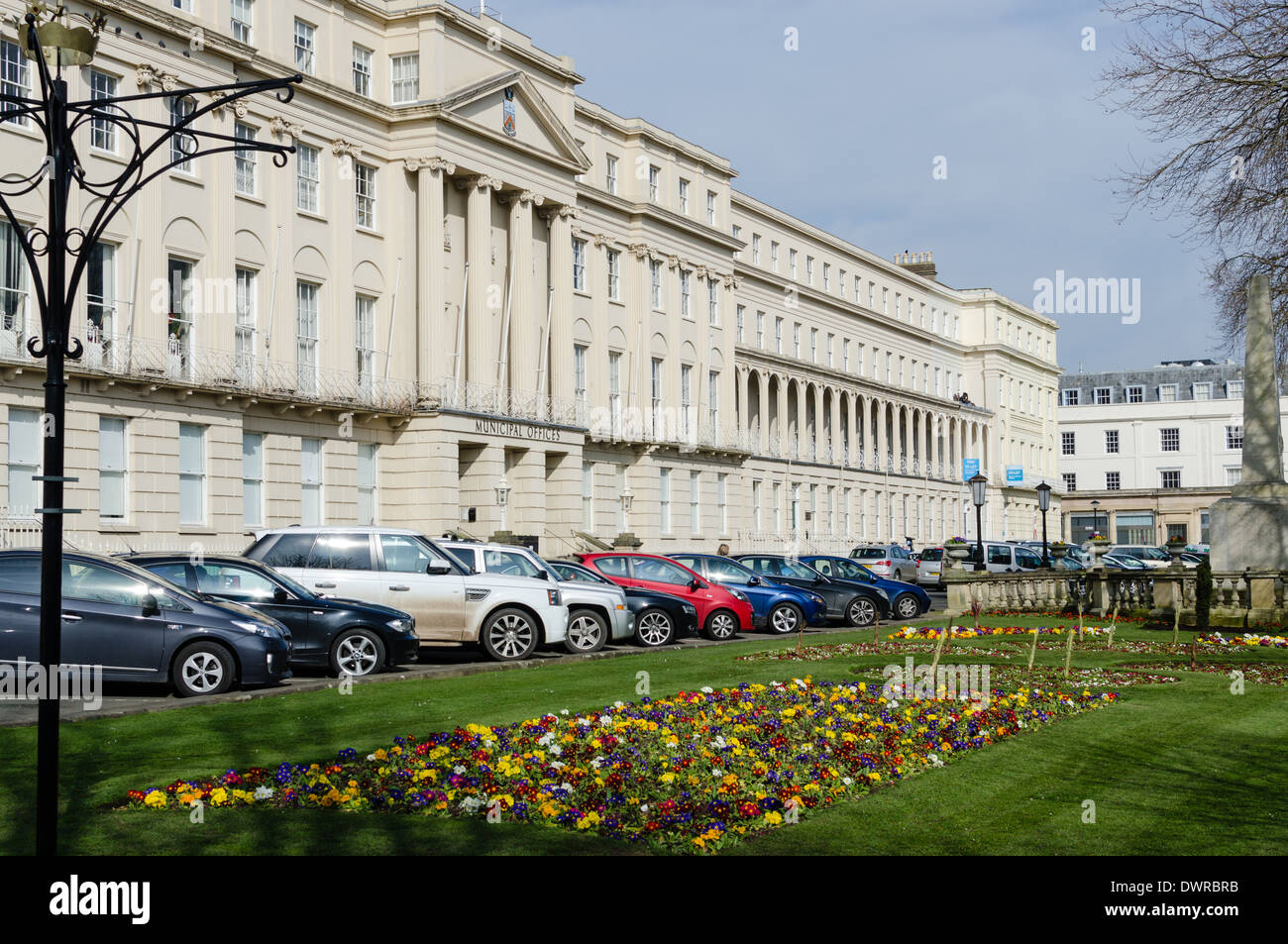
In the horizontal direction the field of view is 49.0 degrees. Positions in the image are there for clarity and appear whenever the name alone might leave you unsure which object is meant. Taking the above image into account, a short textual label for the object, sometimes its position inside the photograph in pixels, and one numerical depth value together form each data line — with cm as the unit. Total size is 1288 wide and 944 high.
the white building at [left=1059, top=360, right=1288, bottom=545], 11750
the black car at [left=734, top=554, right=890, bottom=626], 3262
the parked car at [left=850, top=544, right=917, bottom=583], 4978
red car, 2823
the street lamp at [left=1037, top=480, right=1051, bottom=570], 4794
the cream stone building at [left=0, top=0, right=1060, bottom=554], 3331
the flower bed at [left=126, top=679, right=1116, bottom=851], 927
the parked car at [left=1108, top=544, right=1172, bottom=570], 6631
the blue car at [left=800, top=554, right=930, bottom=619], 3403
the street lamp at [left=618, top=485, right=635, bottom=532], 5509
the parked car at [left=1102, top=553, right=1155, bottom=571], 5603
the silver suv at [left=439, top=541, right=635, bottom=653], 2341
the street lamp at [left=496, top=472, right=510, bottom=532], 4481
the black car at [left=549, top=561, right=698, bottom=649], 2589
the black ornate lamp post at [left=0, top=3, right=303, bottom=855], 694
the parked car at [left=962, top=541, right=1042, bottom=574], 5153
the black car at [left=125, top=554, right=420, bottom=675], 1912
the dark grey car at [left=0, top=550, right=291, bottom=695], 1609
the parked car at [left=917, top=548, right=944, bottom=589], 5019
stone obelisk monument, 2638
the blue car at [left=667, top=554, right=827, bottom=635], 2988
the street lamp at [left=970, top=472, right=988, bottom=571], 4153
